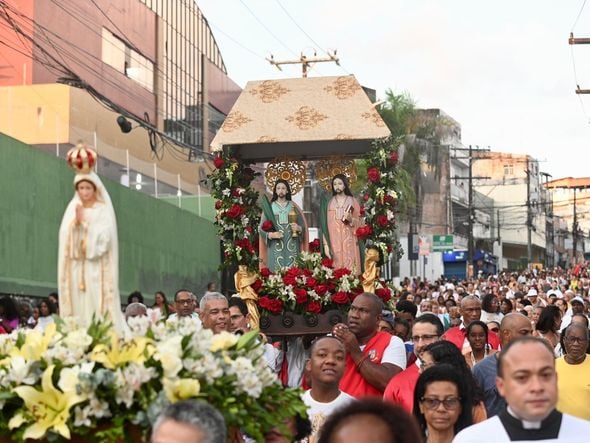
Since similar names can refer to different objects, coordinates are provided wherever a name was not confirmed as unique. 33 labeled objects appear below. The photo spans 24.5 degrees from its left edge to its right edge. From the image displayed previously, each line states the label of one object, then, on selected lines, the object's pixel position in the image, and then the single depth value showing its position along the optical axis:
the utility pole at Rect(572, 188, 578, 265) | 112.96
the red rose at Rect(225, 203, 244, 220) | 15.90
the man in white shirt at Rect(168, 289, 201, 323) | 12.80
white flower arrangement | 5.44
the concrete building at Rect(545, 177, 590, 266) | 146.84
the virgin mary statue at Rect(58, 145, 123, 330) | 6.43
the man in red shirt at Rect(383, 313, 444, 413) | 8.84
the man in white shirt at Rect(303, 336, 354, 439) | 8.38
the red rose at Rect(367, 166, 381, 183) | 15.83
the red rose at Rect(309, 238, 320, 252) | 16.19
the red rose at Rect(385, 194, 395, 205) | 15.87
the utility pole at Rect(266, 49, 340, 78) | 19.22
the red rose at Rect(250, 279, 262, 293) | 15.09
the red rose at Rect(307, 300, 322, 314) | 14.54
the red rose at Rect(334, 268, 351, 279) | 14.92
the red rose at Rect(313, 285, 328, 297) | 14.68
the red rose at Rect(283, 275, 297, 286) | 14.87
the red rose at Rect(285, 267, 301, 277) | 14.89
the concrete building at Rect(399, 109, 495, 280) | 70.62
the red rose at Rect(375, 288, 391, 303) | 14.99
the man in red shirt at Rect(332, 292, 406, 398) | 10.05
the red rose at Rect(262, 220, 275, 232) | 15.82
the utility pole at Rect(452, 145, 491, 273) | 65.57
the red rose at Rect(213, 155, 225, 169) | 16.11
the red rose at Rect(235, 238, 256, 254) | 15.63
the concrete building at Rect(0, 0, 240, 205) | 33.78
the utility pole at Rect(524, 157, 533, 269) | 89.71
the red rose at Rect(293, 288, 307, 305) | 14.60
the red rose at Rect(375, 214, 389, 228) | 15.77
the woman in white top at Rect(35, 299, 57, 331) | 16.72
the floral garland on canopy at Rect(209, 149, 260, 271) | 15.81
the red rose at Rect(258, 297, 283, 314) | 14.67
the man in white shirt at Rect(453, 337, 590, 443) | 5.72
